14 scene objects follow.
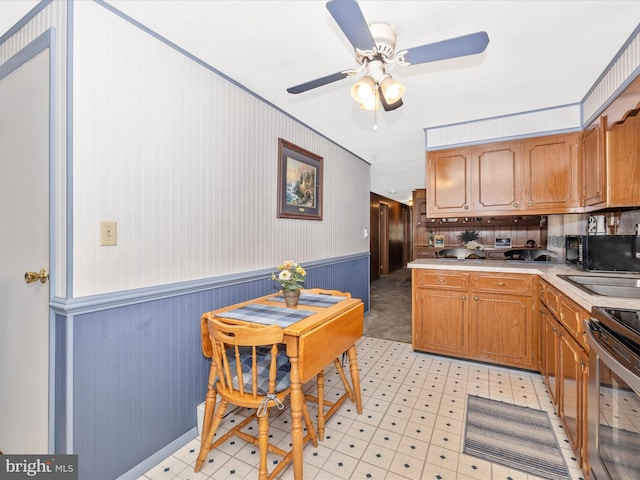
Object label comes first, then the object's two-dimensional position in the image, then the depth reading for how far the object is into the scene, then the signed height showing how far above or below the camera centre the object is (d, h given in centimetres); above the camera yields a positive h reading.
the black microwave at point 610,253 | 203 -9
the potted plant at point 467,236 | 512 +8
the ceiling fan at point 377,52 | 114 +84
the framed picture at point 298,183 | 263 +57
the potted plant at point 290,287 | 187 -29
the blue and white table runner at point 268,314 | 156 -41
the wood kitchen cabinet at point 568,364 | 142 -69
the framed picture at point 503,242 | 483 -3
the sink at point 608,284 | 173 -28
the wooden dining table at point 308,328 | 138 -45
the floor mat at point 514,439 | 154 -116
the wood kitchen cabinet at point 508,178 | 264 +60
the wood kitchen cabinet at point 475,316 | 252 -68
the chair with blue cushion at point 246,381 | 134 -68
